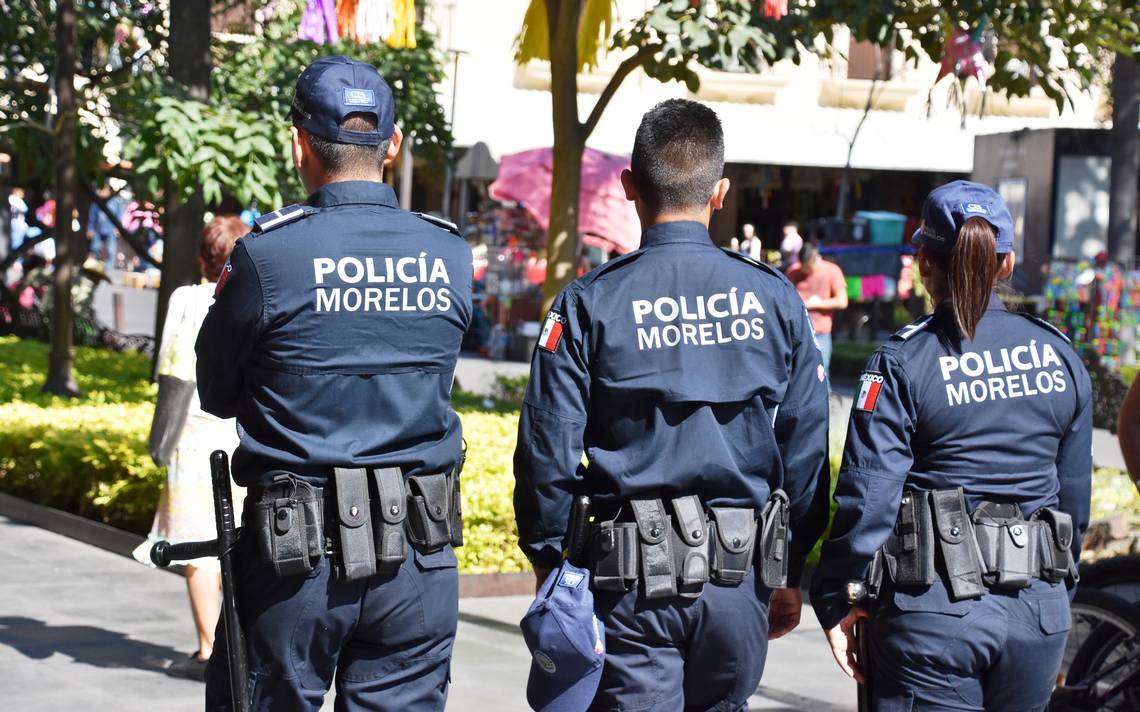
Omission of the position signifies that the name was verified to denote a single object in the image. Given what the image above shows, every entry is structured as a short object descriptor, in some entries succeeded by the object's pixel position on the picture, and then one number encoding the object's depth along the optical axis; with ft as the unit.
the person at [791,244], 77.30
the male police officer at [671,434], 10.55
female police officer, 11.32
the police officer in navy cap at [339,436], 10.59
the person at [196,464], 18.69
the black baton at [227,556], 10.45
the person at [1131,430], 14.26
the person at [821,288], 44.27
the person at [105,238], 76.66
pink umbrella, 59.16
